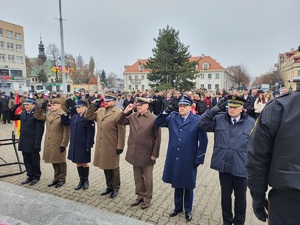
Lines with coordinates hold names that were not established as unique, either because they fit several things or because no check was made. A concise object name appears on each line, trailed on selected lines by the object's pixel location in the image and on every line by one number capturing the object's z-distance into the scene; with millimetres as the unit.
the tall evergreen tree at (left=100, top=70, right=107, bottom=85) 100125
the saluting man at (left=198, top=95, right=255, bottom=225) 3199
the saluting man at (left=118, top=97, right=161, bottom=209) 4070
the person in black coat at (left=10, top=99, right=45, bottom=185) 5027
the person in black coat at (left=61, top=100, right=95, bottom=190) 4781
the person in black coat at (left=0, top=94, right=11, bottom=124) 14852
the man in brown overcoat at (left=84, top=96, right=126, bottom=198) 4469
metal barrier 5761
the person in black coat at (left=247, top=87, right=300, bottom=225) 1638
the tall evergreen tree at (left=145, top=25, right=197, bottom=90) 30656
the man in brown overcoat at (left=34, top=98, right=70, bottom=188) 4980
